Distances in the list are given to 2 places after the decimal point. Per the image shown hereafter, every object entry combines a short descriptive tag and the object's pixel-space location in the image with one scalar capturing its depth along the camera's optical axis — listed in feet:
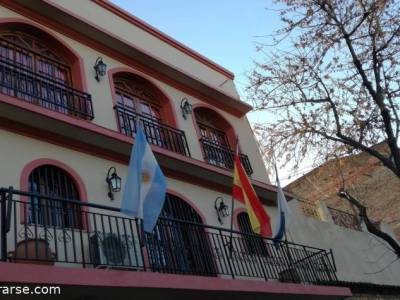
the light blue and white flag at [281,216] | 33.48
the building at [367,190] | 68.85
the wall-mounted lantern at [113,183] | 30.35
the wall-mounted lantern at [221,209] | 38.06
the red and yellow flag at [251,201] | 31.68
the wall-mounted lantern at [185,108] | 42.77
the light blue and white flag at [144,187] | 22.88
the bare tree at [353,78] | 38.58
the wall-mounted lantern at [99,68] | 36.55
